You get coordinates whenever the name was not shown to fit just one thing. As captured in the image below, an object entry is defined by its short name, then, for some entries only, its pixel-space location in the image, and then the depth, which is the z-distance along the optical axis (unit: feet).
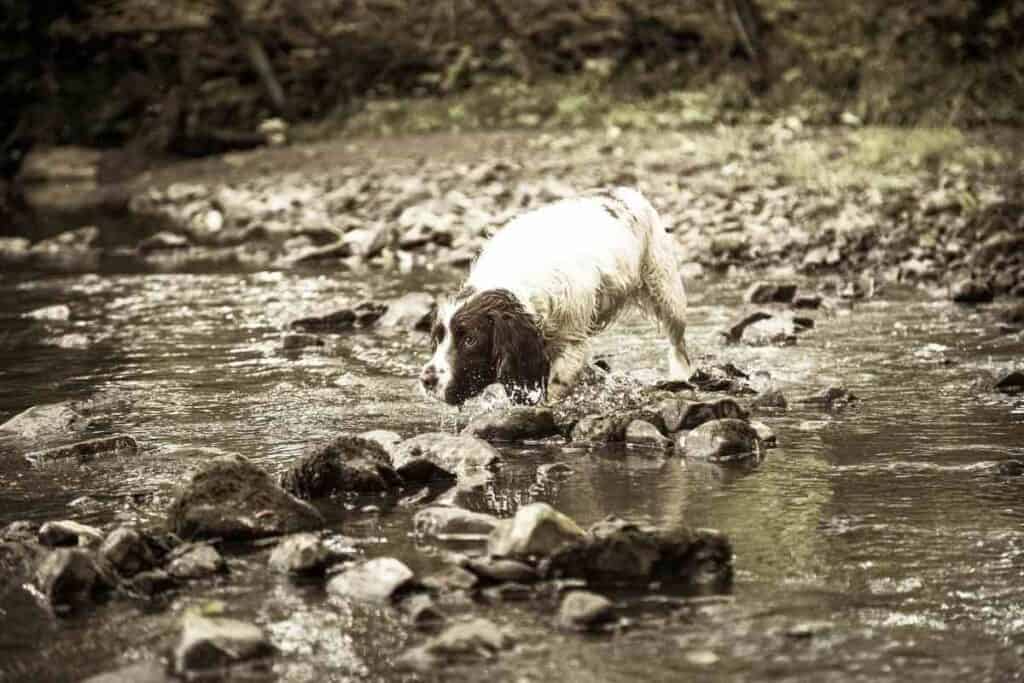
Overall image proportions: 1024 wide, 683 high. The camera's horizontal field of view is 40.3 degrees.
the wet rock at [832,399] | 20.88
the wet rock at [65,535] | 14.35
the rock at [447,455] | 17.30
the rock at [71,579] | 12.81
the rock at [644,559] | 12.94
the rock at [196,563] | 13.28
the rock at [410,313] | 29.37
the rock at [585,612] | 11.75
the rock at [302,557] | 13.29
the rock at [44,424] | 20.57
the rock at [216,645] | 11.02
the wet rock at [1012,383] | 21.03
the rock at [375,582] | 12.51
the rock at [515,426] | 19.56
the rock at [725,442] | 18.08
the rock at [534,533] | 13.32
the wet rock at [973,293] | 28.58
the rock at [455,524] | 14.62
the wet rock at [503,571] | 12.78
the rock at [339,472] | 16.38
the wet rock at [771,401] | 20.83
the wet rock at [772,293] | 29.84
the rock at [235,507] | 14.56
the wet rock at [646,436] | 18.74
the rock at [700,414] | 19.21
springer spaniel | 20.35
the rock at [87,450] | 18.83
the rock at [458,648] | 11.05
